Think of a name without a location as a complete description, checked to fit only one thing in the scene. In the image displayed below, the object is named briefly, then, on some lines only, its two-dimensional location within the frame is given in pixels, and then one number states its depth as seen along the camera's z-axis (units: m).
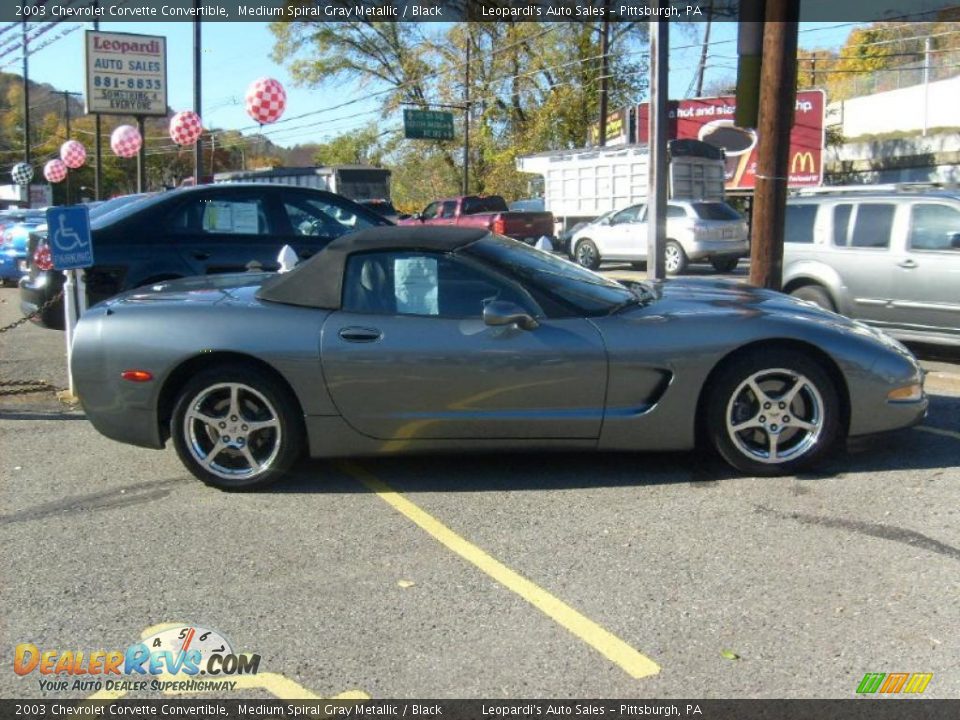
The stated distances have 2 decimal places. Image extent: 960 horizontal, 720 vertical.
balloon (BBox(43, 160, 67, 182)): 33.70
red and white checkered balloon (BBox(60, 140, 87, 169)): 30.55
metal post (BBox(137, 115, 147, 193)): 25.17
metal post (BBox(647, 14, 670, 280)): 9.94
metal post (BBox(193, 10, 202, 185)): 20.53
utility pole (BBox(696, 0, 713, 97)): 38.75
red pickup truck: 23.39
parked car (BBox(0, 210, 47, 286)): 15.00
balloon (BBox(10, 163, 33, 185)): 39.38
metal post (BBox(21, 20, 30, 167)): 36.08
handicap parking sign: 6.82
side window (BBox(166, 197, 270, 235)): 8.22
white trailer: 24.16
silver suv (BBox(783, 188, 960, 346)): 7.90
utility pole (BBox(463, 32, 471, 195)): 39.12
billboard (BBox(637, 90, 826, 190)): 32.56
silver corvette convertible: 4.76
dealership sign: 26.73
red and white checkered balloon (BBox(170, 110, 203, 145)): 19.58
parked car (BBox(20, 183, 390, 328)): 7.87
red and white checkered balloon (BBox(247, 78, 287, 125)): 17.64
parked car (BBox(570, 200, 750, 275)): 18.81
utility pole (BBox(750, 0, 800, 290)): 7.97
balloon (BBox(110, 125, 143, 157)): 25.06
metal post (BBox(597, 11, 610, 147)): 33.03
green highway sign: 41.56
